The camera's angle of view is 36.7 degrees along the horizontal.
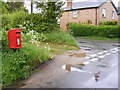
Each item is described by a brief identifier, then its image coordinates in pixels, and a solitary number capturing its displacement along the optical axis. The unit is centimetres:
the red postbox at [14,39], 573
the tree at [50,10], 1371
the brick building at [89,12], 2775
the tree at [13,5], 3253
